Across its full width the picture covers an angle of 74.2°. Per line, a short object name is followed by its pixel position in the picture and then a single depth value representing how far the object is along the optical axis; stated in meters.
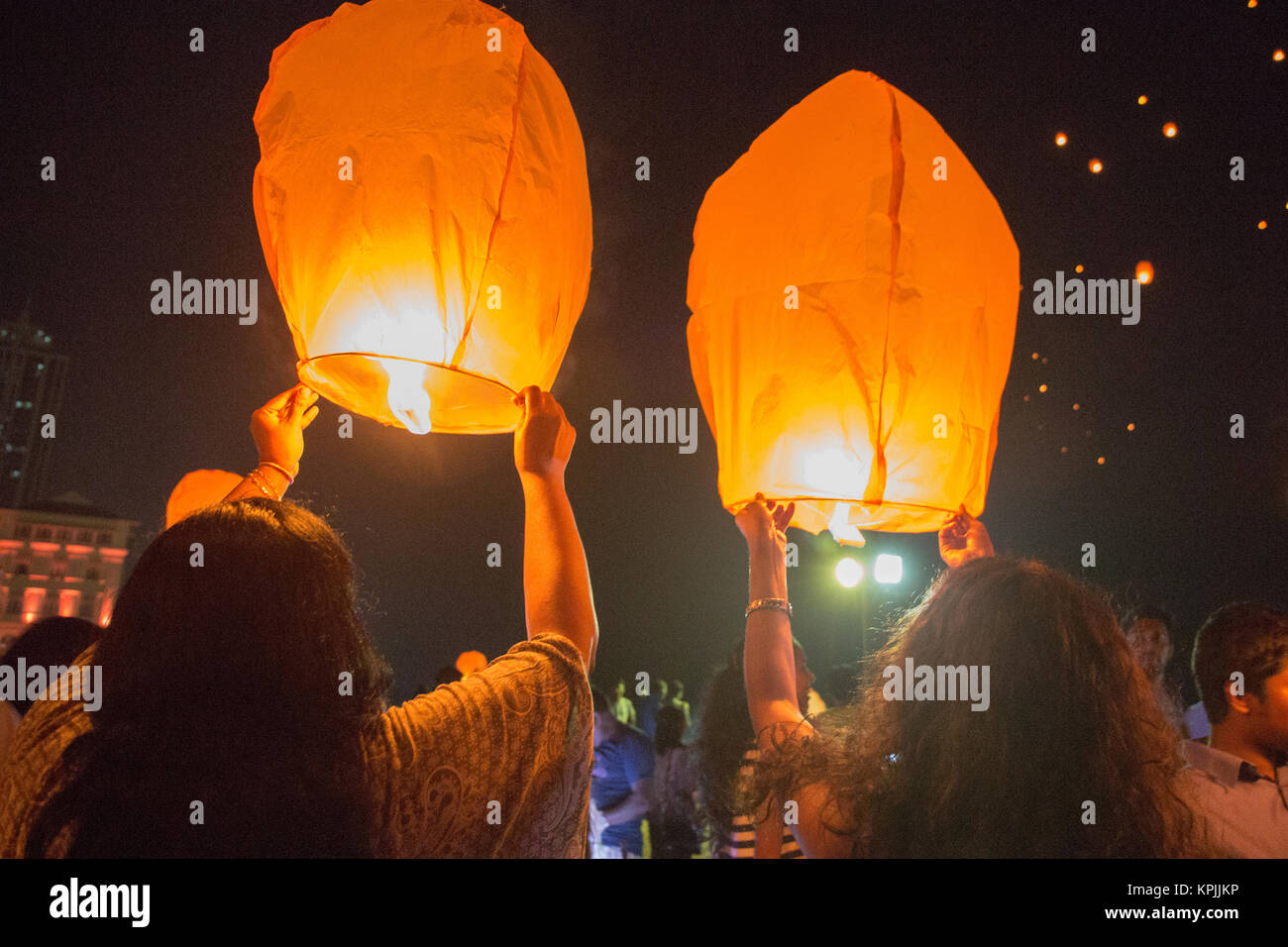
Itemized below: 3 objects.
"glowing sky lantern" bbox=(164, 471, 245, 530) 2.97
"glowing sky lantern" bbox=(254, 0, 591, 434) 1.74
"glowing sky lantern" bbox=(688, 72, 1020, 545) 1.99
